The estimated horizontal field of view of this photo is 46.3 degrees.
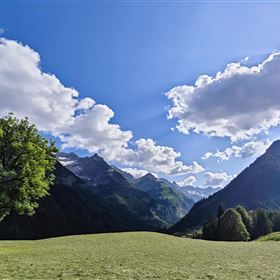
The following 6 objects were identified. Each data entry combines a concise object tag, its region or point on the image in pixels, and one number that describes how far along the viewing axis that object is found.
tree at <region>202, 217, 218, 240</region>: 165.85
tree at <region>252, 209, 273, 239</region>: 180.38
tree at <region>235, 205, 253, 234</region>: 167.50
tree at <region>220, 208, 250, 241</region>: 138.25
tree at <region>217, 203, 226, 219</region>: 180.54
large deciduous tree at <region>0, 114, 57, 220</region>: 49.41
